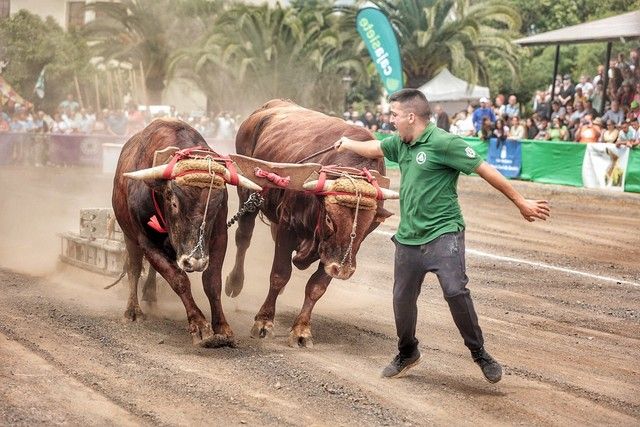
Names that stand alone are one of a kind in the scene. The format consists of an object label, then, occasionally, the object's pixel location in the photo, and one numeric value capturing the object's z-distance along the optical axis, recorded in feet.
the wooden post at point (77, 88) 123.56
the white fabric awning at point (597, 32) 84.28
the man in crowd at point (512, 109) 88.12
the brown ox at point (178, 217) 26.53
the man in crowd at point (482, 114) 85.25
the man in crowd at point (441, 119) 92.32
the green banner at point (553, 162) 75.56
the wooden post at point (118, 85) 127.91
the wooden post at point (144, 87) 131.23
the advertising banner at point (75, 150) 101.55
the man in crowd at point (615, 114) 77.06
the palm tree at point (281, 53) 124.16
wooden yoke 27.84
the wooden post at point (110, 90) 128.59
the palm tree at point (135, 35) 127.65
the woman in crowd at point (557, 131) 80.48
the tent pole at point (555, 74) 90.28
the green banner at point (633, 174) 70.40
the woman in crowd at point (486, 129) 83.87
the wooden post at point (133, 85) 137.55
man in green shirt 23.61
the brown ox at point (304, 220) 26.78
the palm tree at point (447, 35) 120.47
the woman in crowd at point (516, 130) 83.97
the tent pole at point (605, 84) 83.41
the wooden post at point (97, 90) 123.31
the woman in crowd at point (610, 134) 73.26
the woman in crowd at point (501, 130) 82.44
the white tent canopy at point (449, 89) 116.47
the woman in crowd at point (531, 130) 84.74
